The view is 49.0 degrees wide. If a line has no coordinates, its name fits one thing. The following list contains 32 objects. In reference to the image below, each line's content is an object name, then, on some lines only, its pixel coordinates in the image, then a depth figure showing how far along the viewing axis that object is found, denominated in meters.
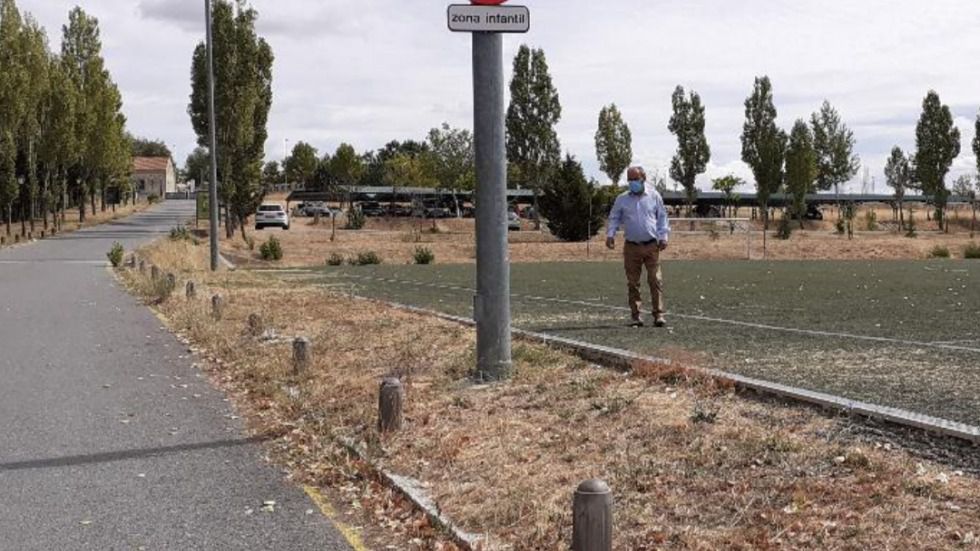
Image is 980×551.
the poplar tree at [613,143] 82.88
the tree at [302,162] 113.69
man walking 11.45
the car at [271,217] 61.06
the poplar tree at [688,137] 79.50
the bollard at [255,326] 13.26
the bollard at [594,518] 3.96
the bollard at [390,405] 7.20
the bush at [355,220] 64.62
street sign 8.45
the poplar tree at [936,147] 75.94
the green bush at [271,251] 37.88
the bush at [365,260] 36.41
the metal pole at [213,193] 26.92
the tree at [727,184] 87.56
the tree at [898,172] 90.12
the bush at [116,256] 32.06
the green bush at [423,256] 36.94
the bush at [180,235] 41.44
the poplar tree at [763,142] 72.31
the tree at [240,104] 48.53
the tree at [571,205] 49.34
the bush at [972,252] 41.19
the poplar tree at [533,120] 72.06
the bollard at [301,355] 9.98
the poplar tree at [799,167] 71.12
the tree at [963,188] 97.12
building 170.41
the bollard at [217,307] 15.36
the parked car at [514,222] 66.07
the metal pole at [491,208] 8.73
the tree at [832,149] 84.12
